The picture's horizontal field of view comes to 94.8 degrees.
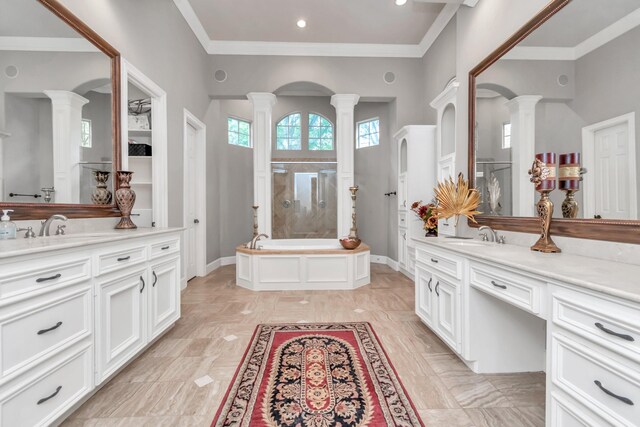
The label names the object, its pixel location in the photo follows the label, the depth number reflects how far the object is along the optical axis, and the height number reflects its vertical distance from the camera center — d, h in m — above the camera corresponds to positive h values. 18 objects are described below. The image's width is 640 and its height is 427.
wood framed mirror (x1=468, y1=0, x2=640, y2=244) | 1.42 +0.57
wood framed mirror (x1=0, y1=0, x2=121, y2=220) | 1.60 +0.63
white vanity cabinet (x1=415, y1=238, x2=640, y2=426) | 0.90 -0.48
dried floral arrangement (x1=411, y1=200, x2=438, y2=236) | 3.17 -0.09
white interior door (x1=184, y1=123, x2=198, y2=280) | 4.07 +0.08
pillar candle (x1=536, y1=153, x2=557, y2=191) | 1.76 +0.21
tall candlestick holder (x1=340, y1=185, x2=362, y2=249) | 3.92 -0.36
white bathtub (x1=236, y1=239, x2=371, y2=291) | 3.75 -0.76
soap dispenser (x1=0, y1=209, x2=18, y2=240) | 1.48 -0.08
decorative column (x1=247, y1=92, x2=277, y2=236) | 4.60 +1.00
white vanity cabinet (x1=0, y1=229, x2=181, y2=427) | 1.12 -0.51
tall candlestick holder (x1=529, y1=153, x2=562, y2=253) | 1.72 +0.11
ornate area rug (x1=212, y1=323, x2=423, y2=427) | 1.48 -1.04
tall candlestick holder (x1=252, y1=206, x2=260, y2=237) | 4.26 -0.17
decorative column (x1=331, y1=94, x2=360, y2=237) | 4.67 +0.87
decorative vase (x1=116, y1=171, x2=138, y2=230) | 2.34 +0.10
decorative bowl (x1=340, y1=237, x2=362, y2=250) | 3.91 -0.44
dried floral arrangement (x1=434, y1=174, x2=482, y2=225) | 2.48 +0.08
